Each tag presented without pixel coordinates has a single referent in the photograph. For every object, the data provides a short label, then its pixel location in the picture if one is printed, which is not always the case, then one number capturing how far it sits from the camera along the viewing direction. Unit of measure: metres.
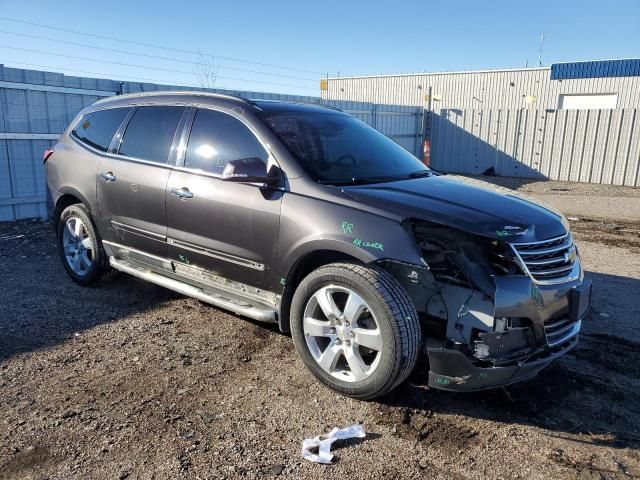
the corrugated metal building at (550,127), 15.52
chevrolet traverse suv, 2.94
